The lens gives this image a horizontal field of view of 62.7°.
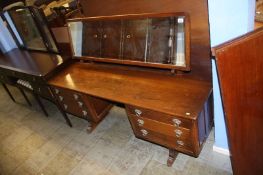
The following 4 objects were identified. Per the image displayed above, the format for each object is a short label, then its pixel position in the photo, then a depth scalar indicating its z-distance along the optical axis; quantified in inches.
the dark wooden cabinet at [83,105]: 86.1
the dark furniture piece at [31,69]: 92.7
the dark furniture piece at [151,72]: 58.7
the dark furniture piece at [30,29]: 101.0
